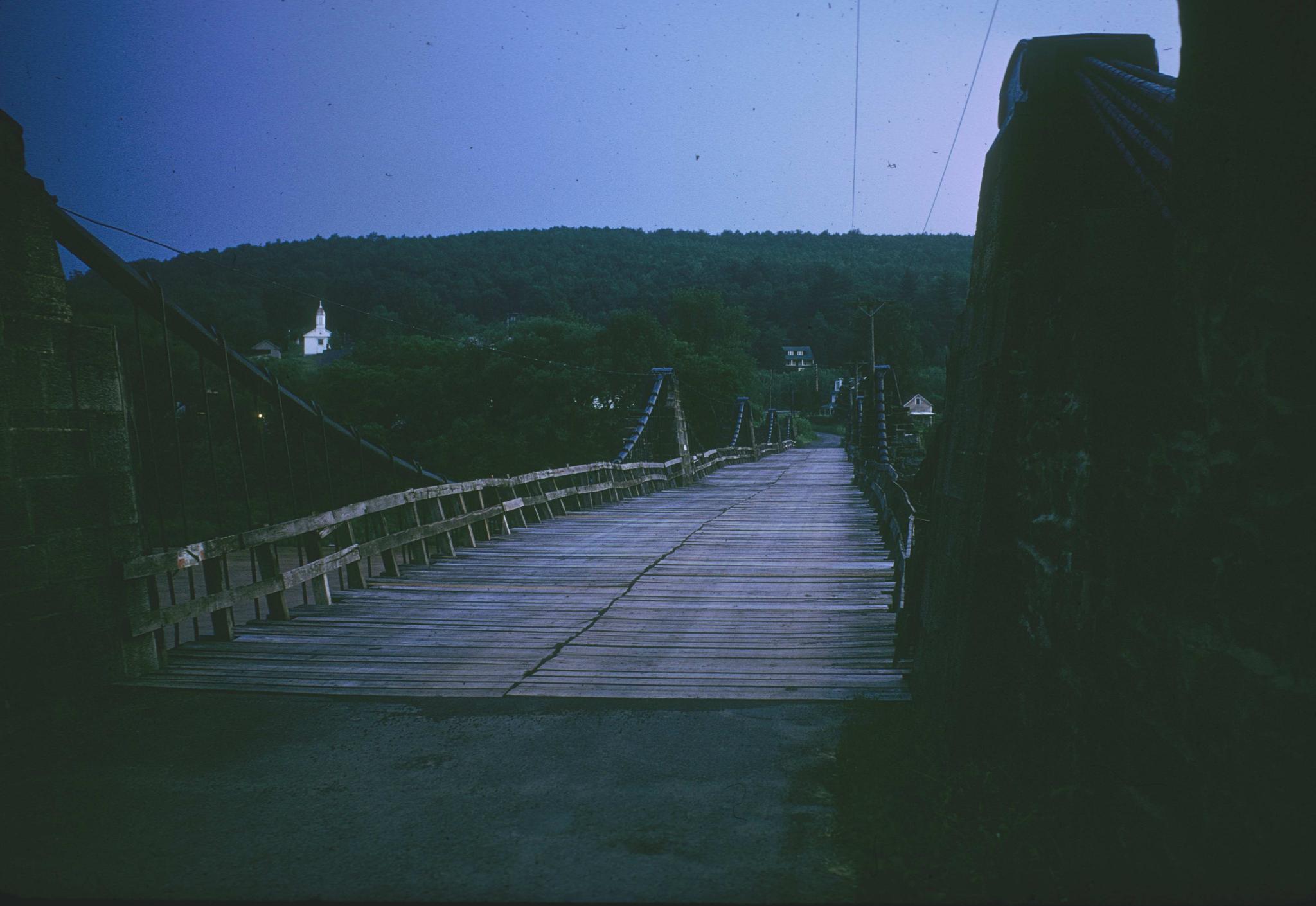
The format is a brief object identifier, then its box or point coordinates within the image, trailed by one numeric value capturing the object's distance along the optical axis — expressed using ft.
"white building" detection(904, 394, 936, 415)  347.56
